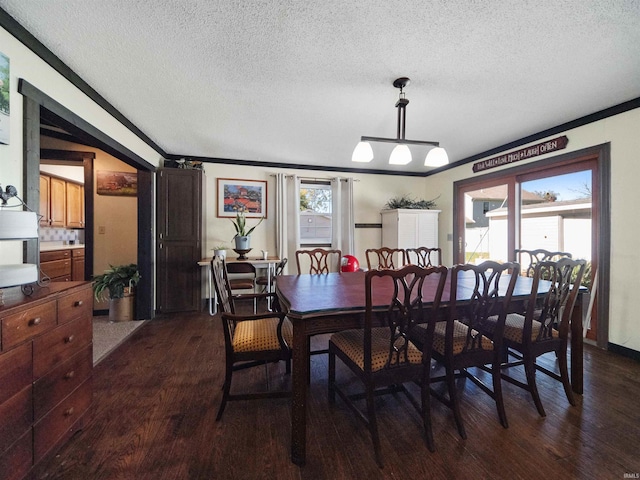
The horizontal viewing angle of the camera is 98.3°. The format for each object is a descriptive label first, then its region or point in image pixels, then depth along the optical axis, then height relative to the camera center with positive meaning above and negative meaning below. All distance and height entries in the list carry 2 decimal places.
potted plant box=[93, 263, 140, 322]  3.47 -0.62
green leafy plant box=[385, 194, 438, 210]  4.83 +0.60
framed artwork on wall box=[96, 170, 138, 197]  3.73 +0.76
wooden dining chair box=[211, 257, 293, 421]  1.70 -0.67
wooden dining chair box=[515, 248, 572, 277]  2.50 -0.14
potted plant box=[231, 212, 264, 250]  4.14 +0.11
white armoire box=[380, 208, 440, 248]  4.71 +0.18
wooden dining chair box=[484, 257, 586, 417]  1.80 -0.63
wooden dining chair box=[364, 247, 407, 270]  3.16 -0.31
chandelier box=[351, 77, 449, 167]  2.35 +0.75
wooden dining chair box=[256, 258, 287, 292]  3.96 -0.62
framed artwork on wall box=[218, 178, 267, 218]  4.52 +0.69
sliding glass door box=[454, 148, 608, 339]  3.05 +0.36
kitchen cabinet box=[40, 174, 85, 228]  4.30 +0.61
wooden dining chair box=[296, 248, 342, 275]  4.77 -0.41
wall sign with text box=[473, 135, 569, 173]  3.18 +1.10
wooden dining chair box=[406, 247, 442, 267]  4.74 -0.33
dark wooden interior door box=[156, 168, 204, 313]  3.89 +0.00
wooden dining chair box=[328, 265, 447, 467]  1.41 -0.63
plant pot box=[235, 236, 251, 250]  4.14 -0.06
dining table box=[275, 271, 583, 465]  1.42 -0.42
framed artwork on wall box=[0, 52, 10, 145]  1.50 +0.77
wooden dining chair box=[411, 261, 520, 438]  1.60 -0.64
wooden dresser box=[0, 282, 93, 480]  1.17 -0.65
